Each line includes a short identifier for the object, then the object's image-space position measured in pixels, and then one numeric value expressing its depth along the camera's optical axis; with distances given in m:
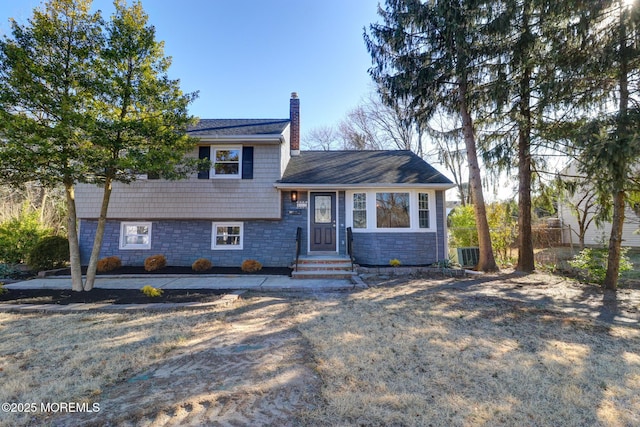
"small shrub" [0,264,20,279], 8.22
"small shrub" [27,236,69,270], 8.77
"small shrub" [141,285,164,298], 6.02
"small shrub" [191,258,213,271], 8.95
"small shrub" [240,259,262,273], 8.85
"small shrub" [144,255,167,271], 8.84
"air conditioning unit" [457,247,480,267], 9.55
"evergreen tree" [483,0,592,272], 6.87
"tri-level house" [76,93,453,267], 9.42
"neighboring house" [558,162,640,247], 16.11
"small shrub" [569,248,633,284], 7.54
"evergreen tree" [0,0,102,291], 5.31
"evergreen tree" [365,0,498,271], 8.00
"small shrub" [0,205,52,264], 9.04
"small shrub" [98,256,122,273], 8.86
